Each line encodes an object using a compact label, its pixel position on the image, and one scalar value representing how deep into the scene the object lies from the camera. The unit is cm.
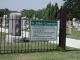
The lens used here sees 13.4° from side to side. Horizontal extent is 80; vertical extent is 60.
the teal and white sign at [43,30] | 1617
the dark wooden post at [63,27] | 1667
